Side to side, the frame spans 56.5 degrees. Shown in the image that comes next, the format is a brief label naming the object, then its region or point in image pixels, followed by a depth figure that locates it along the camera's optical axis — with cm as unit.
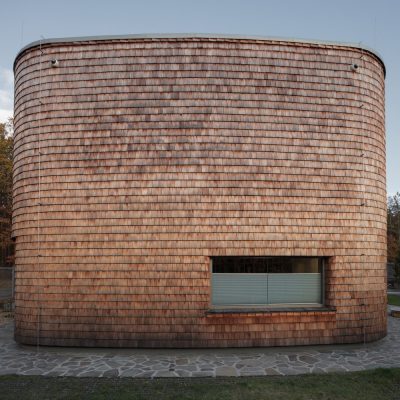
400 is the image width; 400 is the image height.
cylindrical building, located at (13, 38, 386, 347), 762
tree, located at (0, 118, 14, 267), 2505
